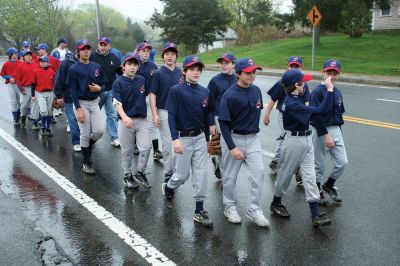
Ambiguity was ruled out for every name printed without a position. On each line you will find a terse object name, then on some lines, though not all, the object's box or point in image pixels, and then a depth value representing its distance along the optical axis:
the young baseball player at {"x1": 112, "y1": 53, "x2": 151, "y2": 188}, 6.40
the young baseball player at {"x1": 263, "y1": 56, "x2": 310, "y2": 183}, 6.44
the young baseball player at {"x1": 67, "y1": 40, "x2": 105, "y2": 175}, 7.42
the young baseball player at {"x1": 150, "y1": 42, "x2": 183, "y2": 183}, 6.48
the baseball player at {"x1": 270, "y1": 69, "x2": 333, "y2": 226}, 5.11
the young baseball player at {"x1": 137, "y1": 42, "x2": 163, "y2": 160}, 7.79
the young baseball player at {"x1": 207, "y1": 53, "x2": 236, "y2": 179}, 6.50
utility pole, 30.31
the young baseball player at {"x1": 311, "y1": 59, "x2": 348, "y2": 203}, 5.70
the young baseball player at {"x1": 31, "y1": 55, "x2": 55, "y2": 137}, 10.40
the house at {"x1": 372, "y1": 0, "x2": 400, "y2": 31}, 36.34
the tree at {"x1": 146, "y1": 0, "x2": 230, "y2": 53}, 45.47
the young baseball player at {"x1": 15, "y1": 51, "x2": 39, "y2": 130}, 10.91
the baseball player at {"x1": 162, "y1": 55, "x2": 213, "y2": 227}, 5.30
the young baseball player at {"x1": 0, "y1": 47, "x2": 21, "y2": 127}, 11.32
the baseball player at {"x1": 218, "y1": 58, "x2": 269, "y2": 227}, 5.07
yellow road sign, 23.12
